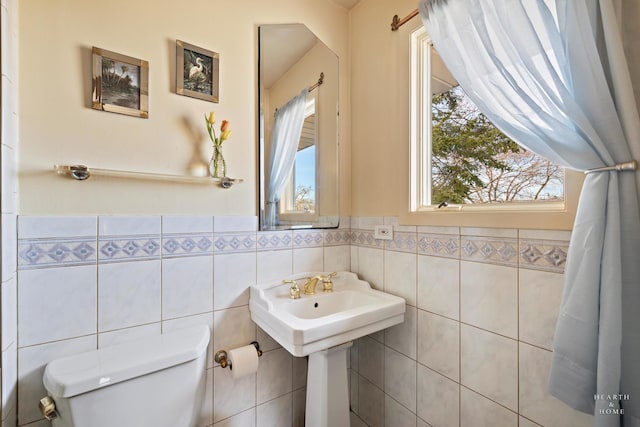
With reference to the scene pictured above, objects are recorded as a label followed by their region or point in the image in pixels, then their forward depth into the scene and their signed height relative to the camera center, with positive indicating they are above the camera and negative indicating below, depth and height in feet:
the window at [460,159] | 3.24 +0.75
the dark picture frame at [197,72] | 3.71 +1.99
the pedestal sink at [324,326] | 3.27 -1.56
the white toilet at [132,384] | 2.60 -1.82
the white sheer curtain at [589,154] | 2.19 +0.52
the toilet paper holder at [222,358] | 3.88 -2.14
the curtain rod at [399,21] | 4.20 +3.11
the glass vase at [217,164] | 3.84 +0.68
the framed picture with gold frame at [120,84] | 3.22 +1.58
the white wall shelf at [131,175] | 3.00 +0.45
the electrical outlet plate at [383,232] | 4.57 -0.35
